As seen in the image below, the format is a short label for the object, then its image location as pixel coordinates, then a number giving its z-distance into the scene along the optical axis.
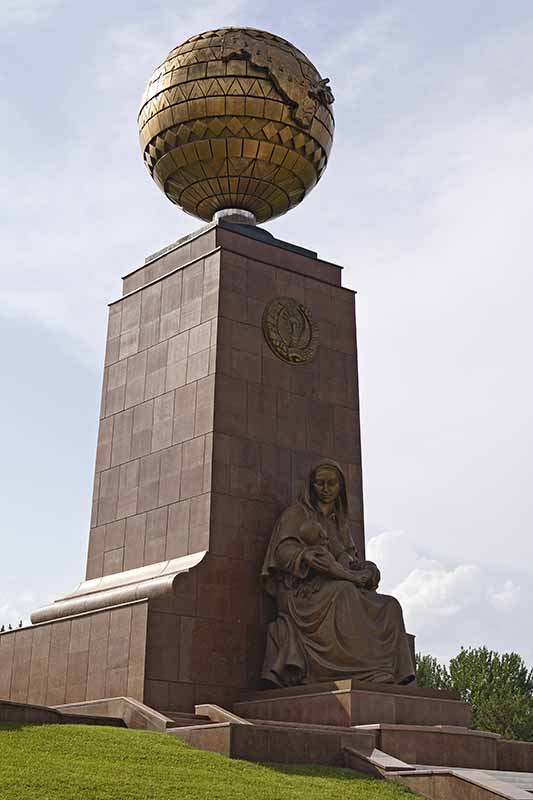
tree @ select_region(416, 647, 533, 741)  34.94
